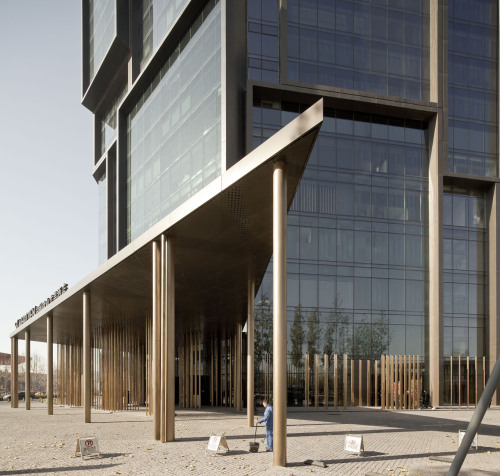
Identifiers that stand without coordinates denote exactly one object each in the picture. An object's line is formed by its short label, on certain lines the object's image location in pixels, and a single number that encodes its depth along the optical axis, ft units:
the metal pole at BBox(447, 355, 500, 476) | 19.88
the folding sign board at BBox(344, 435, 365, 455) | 52.41
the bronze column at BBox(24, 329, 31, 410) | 150.98
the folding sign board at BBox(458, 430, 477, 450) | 49.93
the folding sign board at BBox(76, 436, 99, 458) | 51.60
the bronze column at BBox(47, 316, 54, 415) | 121.54
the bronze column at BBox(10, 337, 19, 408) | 163.22
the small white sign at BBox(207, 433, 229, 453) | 52.85
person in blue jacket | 53.98
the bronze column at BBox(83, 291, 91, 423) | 96.02
